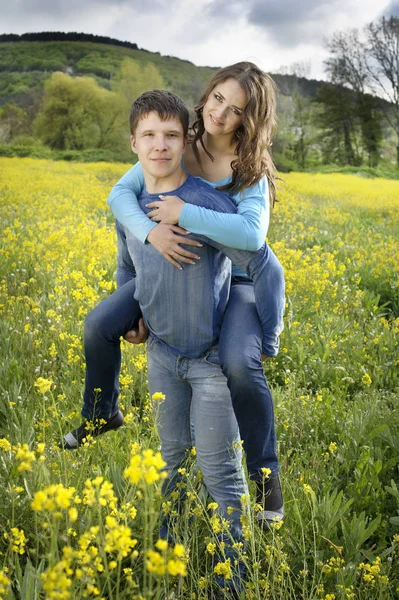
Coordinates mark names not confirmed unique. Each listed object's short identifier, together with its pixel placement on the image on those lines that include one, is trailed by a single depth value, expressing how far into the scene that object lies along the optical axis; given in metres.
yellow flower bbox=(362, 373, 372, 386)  3.47
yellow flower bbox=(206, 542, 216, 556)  1.82
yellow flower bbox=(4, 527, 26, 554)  1.47
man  2.09
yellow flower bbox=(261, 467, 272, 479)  1.82
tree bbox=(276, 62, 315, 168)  36.56
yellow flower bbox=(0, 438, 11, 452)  1.96
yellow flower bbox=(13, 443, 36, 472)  1.16
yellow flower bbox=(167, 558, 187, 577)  0.96
